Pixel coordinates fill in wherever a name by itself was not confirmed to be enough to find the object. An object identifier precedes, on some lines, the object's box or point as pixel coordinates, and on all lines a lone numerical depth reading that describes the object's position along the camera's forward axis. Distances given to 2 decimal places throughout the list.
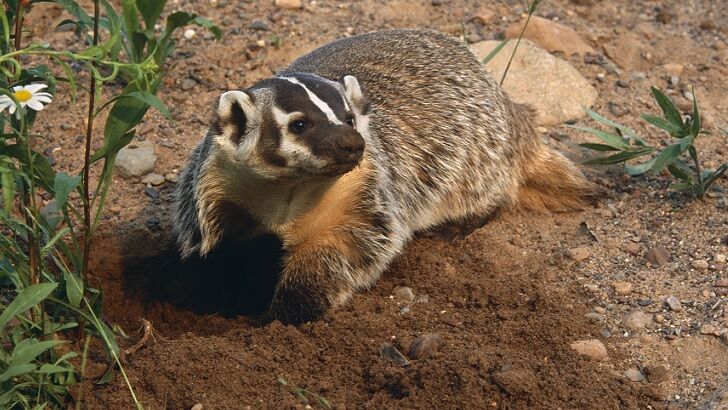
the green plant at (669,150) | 5.18
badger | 4.08
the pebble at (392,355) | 3.94
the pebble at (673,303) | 4.30
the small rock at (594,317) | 4.28
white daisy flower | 3.15
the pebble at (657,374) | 3.83
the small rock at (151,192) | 5.47
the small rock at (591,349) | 3.99
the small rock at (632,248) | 4.88
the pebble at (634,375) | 3.86
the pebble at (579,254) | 4.86
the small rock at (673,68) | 6.72
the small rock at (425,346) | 3.93
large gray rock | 6.33
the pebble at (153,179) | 5.56
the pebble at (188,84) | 6.28
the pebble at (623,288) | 4.49
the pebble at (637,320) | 4.21
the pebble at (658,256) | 4.75
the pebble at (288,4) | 7.01
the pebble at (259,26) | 6.74
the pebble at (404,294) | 4.61
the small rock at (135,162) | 5.56
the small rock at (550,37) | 6.85
